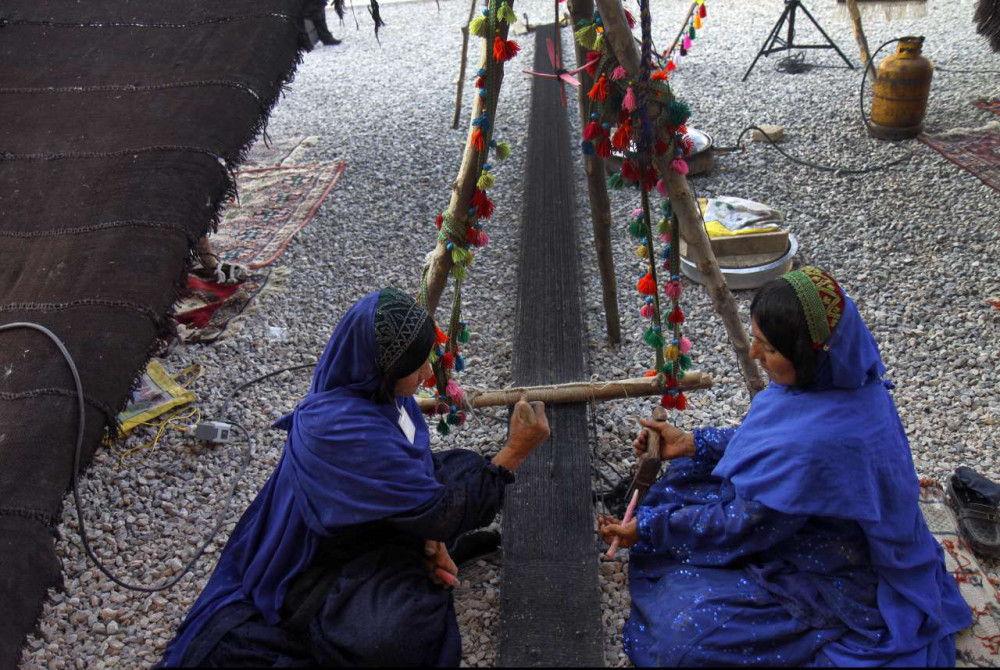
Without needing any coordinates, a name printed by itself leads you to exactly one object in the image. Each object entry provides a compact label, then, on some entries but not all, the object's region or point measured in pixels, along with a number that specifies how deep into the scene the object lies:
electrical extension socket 3.21
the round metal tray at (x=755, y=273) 3.95
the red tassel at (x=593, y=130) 2.40
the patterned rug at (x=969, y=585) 1.92
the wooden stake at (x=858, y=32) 5.93
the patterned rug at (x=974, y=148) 4.79
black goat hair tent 2.07
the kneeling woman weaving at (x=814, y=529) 1.73
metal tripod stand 6.96
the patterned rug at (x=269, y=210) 5.01
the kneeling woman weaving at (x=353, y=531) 1.82
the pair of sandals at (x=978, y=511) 2.29
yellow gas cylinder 5.28
